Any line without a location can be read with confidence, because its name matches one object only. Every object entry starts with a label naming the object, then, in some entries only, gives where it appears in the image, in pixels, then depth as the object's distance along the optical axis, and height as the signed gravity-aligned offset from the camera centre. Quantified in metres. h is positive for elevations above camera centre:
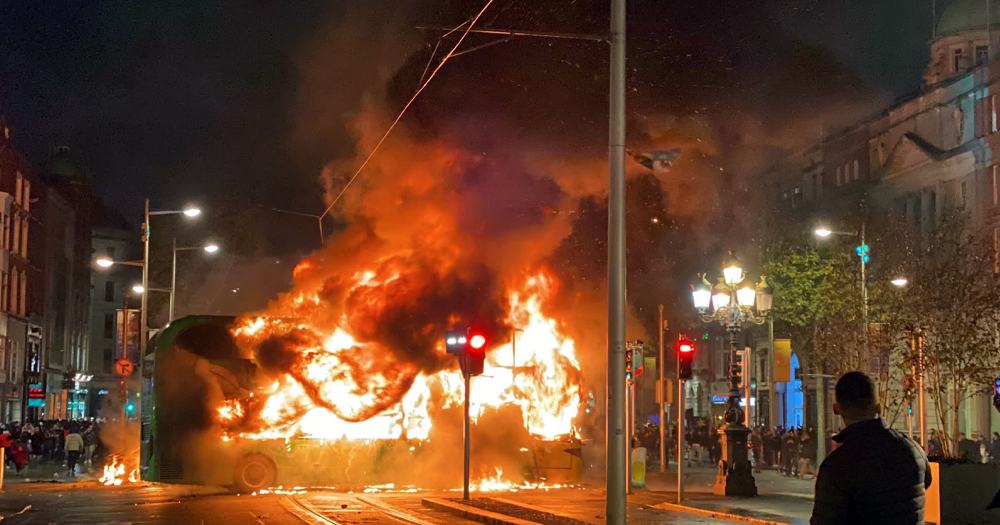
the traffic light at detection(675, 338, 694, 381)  21.05 +0.54
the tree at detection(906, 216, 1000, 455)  24.02 +1.61
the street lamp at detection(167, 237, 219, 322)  41.38 +3.34
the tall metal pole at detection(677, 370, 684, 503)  20.78 -0.96
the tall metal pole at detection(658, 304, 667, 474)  22.52 -1.05
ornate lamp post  23.05 -0.09
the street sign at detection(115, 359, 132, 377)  33.78 +0.47
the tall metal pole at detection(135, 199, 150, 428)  36.34 +3.11
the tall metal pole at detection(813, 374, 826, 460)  31.43 -1.25
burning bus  22.11 -0.52
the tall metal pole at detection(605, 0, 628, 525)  12.97 +1.72
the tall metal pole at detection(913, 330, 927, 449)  21.39 +0.27
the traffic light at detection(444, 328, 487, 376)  20.08 +0.57
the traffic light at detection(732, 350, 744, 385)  22.34 +0.42
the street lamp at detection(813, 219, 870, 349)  31.05 +3.69
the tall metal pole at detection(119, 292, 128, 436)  36.80 +1.58
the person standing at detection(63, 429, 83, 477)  33.41 -1.96
